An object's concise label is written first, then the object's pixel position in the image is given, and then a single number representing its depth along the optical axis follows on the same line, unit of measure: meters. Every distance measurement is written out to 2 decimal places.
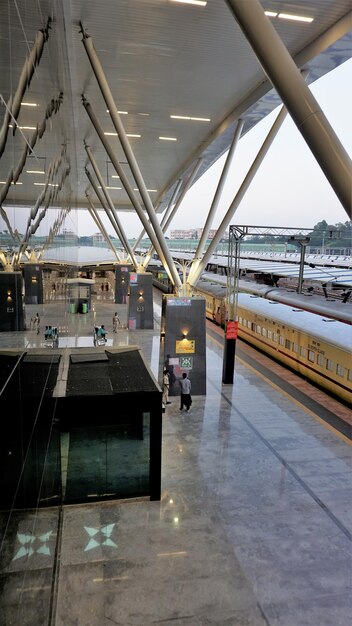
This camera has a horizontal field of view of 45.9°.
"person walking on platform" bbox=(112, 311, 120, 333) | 28.46
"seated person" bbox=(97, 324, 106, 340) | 24.38
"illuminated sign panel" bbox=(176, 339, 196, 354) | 16.42
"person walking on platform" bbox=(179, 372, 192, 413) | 14.37
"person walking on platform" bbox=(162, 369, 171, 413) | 15.00
